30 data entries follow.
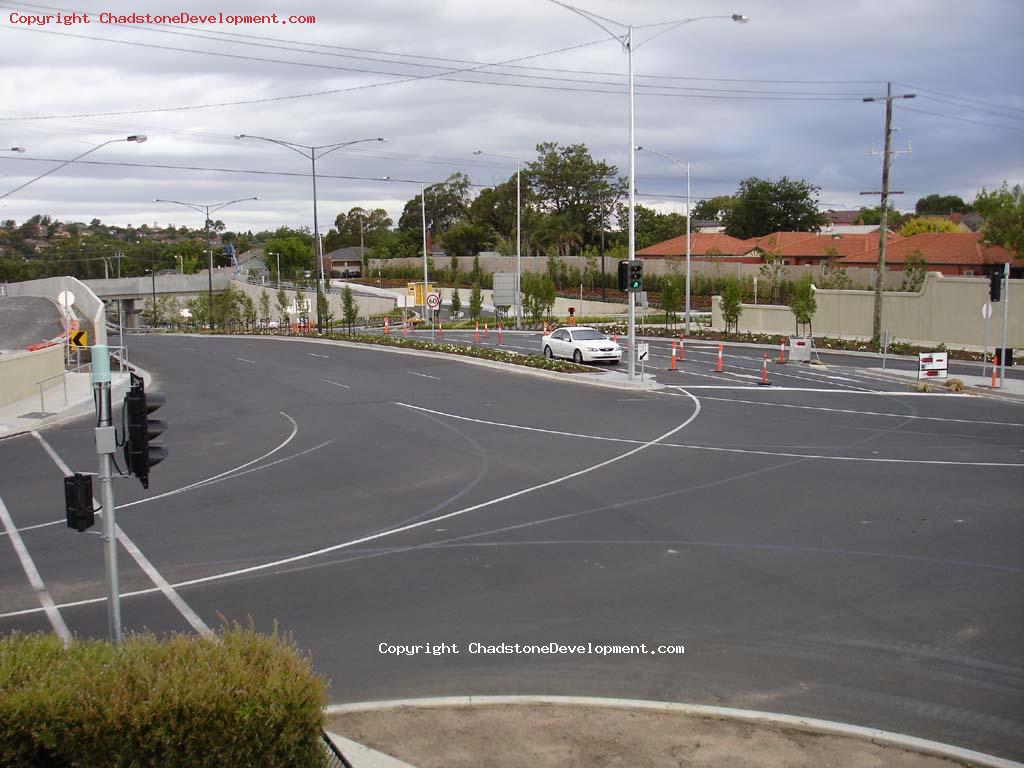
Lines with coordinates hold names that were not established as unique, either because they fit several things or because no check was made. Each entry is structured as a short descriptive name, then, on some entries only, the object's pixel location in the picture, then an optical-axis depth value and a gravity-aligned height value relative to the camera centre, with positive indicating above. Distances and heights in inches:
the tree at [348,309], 2097.7 -72.7
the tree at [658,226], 4706.9 +242.5
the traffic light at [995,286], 1120.8 -18.6
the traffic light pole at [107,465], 305.4 -62.6
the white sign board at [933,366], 1135.6 -114.9
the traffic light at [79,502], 315.6 -74.5
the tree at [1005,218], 2340.1 +134.0
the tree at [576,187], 4426.7 +413.6
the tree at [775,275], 2434.8 -6.2
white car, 1403.8 -107.8
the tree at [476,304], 2706.7 -81.5
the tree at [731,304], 1904.5 -63.2
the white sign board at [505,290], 2108.8 -32.9
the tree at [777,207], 4372.5 +303.0
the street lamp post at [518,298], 2109.3 -51.3
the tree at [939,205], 6944.9 +502.4
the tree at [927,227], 3964.1 +186.3
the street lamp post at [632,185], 1050.7 +112.0
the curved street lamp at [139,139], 951.5 +142.0
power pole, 1551.4 +99.8
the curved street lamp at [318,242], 1949.9 +82.1
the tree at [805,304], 1694.1 -57.0
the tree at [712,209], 5649.6 +400.1
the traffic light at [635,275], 1205.3 -1.3
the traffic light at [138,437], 316.2 -53.3
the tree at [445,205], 5428.2 +416.9
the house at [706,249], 3371.1 +90.9
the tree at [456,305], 2743.6 -84.6
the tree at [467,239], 4746.6 +186.3
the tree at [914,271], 2230.4 +0.4
